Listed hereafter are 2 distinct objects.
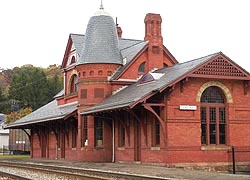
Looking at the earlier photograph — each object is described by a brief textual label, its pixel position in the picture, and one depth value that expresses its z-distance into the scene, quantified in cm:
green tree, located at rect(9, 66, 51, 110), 7875
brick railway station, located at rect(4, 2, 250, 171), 2252
